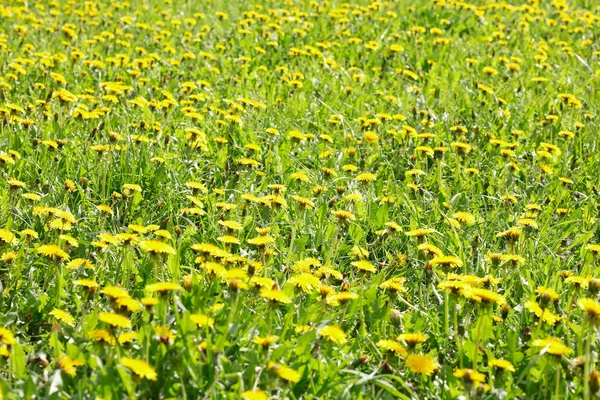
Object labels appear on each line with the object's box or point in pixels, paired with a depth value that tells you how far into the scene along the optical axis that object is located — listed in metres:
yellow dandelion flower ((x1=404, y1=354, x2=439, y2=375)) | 2.00
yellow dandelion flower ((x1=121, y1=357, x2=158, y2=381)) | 1.78
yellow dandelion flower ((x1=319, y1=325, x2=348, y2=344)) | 2.06
